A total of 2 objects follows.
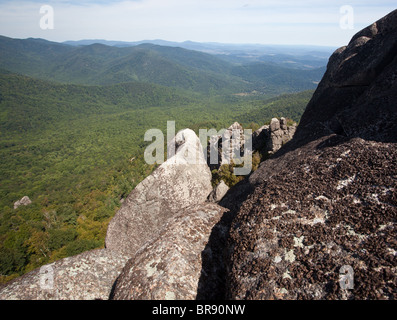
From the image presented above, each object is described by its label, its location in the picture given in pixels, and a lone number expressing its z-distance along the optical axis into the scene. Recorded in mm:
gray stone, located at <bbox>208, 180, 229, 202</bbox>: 11778
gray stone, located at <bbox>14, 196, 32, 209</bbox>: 86250
